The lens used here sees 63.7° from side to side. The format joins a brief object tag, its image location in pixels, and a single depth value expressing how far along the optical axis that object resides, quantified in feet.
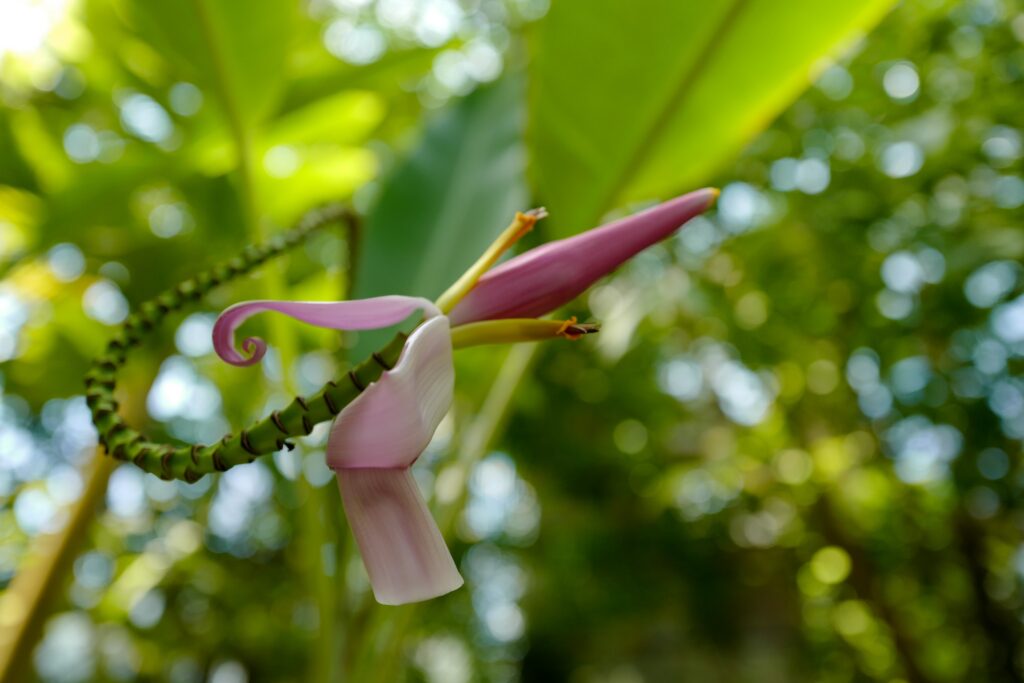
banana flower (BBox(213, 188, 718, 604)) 0.60
